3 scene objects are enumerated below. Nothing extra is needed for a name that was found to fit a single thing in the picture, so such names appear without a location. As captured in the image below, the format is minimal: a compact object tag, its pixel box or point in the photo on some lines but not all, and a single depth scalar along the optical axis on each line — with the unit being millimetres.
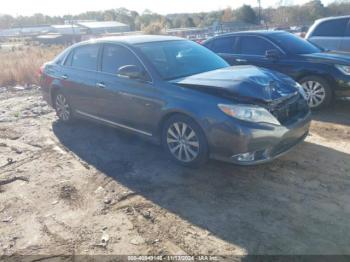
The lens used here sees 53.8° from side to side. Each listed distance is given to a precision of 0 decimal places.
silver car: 8539
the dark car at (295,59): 6477
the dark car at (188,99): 3977
